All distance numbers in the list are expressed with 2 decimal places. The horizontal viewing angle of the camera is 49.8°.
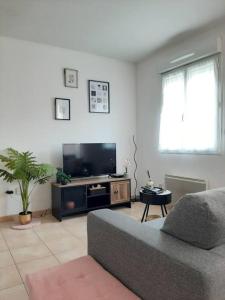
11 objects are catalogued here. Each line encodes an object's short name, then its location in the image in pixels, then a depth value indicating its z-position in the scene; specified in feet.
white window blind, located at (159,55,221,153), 11.41
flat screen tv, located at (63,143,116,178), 13.01
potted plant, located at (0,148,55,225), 11.01
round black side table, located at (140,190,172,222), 9.70
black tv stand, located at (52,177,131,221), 12.26
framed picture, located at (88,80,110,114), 14.46
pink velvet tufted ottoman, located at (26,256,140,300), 4.12
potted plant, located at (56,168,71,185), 12.34
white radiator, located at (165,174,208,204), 11.82
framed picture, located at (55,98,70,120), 13.35
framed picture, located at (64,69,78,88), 13.61
